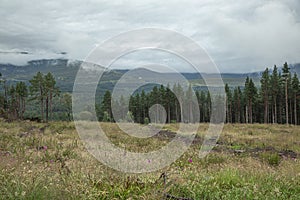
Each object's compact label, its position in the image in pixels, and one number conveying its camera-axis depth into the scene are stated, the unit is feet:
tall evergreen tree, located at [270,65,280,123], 178.40
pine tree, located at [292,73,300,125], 175.35
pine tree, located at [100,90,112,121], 210.63
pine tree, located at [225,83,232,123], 218.18
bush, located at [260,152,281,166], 30.60
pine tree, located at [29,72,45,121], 176.26
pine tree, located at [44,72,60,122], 182.81
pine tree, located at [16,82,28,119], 214.69
